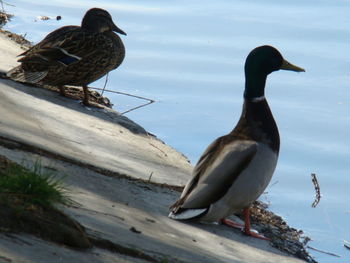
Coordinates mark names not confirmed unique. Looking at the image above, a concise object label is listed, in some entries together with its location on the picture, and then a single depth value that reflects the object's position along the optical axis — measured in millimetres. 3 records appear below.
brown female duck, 19047
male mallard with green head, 13211
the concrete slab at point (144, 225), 10875
